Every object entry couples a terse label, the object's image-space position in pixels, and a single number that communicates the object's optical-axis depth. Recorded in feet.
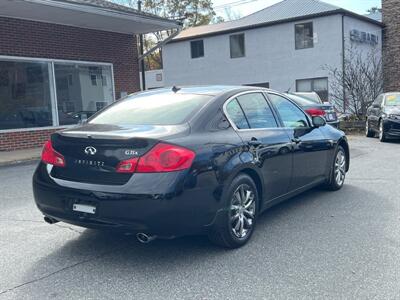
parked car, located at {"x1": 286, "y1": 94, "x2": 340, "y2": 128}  33.60
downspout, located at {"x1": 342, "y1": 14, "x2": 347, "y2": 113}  63.08
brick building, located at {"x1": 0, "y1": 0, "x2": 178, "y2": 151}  38.99
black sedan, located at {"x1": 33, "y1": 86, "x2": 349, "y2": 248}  11.93
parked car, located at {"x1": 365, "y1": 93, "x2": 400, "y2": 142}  41.68
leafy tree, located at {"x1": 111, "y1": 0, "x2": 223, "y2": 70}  143.19
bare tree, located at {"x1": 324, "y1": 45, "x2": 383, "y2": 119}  60.59
